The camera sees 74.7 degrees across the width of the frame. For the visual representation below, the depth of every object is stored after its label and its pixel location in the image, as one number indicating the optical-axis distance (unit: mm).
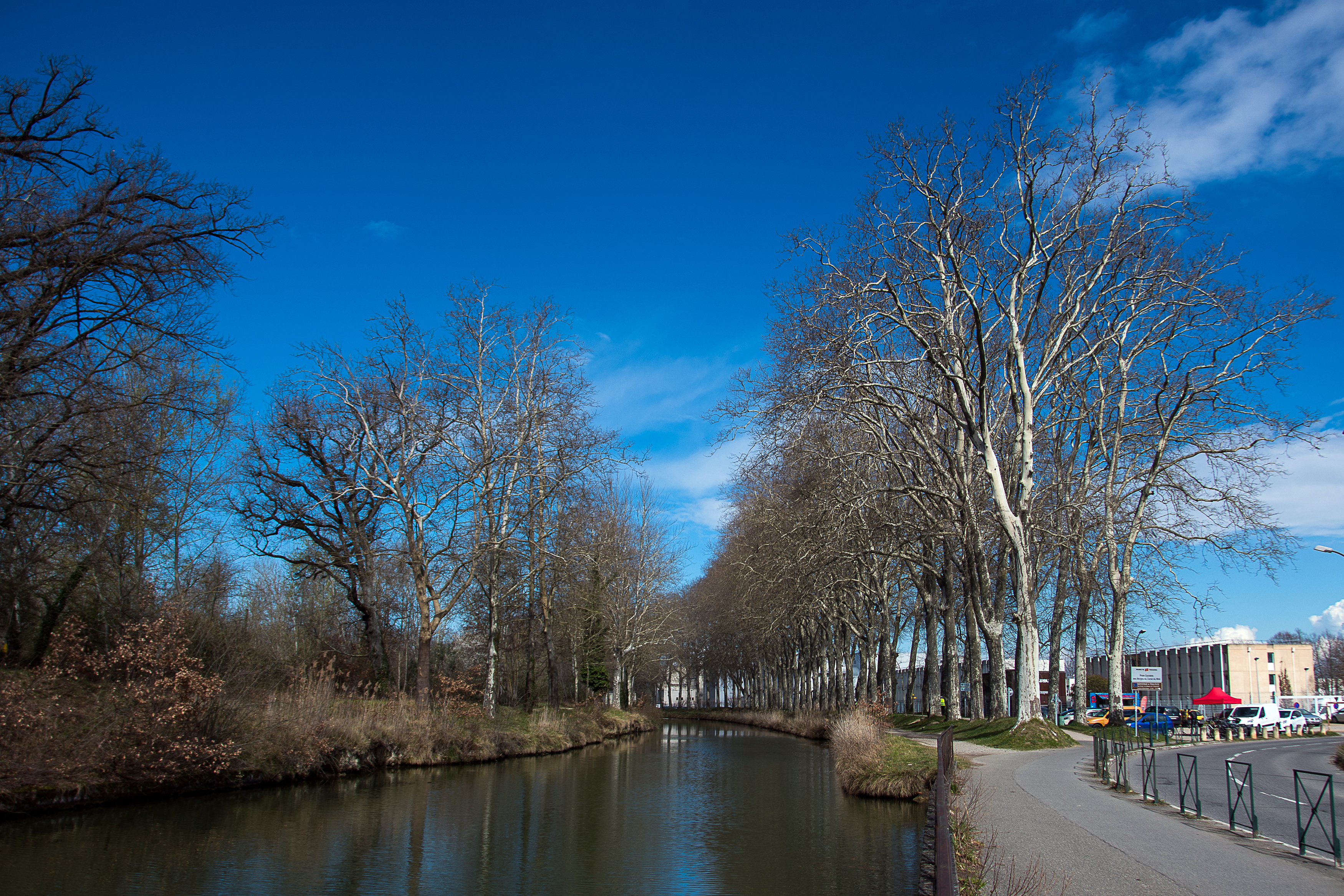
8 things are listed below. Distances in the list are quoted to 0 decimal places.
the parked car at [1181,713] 45031
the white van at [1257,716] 47594
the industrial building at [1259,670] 91875
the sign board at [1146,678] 39500
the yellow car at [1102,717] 42944
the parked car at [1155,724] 36344
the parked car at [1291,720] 49000
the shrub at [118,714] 14688
